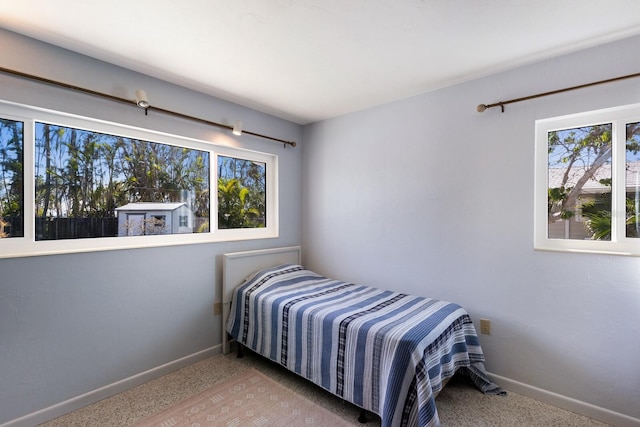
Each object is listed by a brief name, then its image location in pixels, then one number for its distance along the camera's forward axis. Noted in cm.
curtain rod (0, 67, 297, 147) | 165
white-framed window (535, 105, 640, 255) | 176
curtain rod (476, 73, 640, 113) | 167
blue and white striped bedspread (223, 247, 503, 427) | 152
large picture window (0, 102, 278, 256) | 175
